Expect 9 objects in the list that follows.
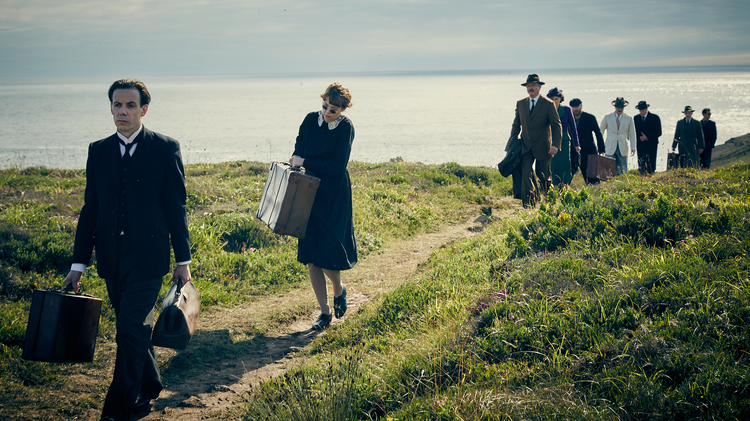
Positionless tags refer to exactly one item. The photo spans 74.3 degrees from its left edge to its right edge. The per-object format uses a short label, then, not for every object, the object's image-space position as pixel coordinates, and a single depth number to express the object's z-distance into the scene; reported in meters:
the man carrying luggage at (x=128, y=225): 3.55
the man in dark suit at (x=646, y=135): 13.16
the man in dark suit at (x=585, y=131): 12.23
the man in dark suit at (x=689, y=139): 13.64
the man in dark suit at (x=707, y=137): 14.44
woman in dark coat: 5.29
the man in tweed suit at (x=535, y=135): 9.20
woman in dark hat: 10.65
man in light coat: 12.45
